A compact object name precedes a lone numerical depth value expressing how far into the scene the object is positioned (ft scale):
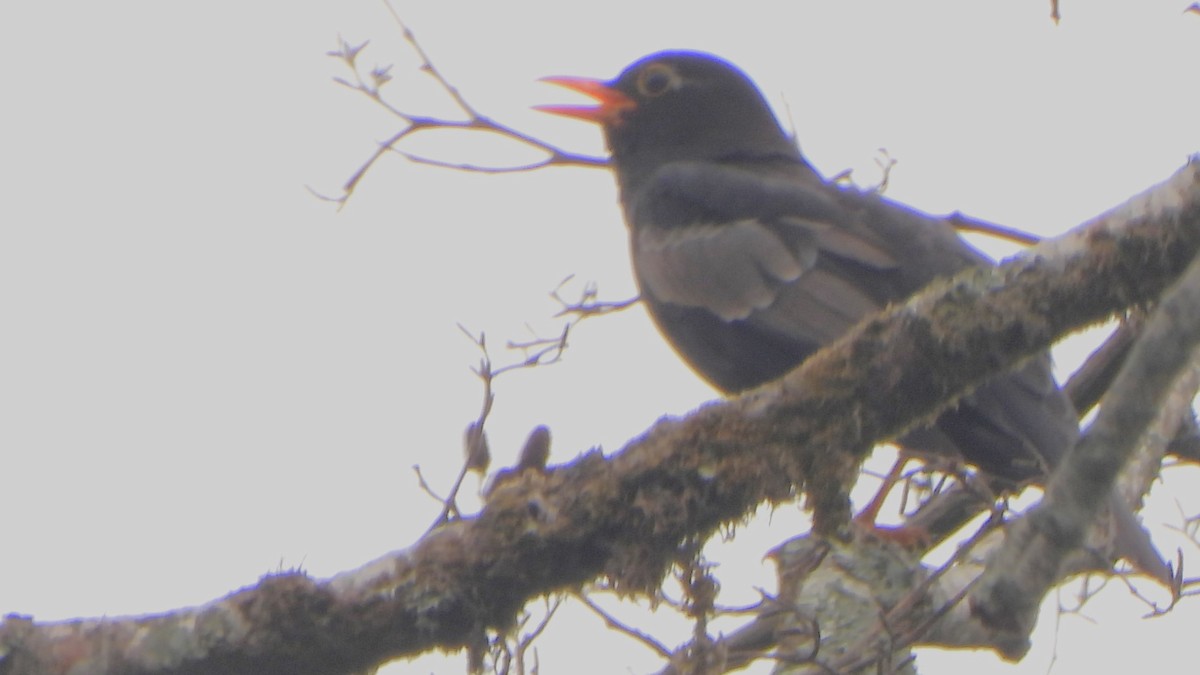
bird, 31.58
